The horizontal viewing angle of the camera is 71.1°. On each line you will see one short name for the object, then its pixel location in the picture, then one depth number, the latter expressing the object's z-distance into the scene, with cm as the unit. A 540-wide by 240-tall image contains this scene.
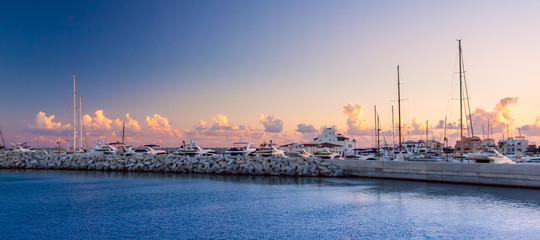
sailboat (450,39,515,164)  2873
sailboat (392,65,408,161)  4162
